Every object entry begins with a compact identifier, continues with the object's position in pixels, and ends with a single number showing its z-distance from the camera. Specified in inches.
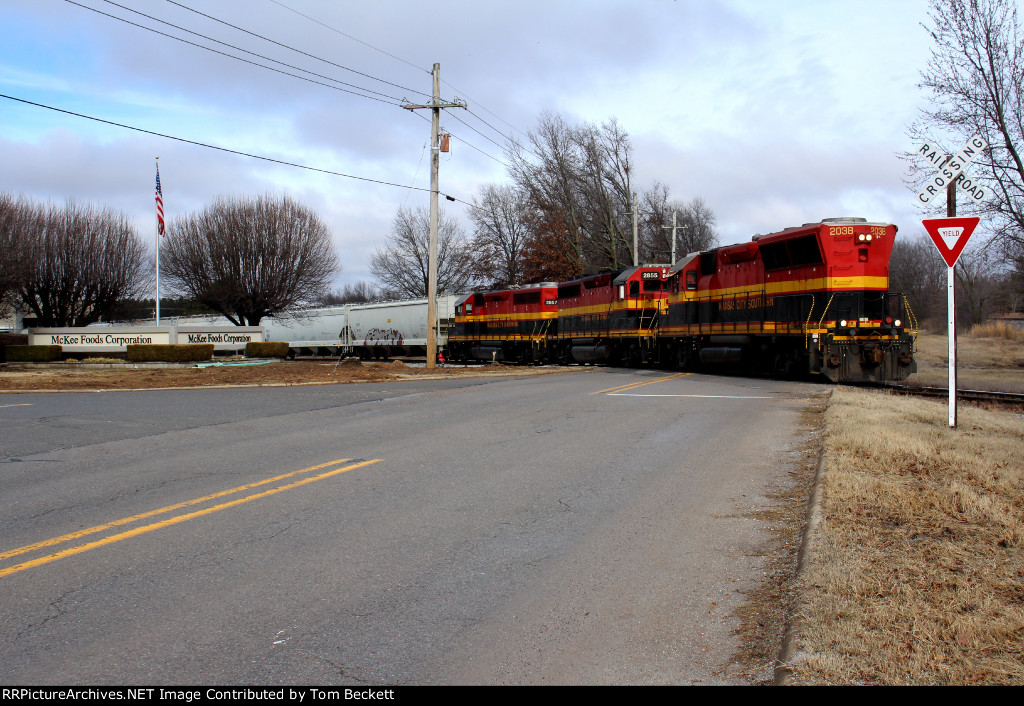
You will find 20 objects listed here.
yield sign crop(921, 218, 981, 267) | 422.9
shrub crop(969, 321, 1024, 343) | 1830.7
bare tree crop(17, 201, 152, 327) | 1824.6
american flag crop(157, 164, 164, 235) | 1445.6
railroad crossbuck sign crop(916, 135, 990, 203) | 433.7
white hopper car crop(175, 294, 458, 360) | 1733.5
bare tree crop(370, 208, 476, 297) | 2930.6
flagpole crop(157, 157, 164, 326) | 1450.5
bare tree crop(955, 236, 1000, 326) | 2673.5
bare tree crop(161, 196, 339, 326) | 1987.0
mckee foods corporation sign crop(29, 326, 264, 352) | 1462.1
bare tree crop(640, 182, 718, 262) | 2657.2
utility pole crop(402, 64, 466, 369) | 1154.7
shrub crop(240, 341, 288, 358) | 1549.0
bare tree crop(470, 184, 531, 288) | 2760.8
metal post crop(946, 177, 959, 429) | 416.7
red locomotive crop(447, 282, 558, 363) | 1460.4
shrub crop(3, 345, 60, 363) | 1349.7
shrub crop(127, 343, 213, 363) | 1305.4
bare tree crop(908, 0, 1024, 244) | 996.6
